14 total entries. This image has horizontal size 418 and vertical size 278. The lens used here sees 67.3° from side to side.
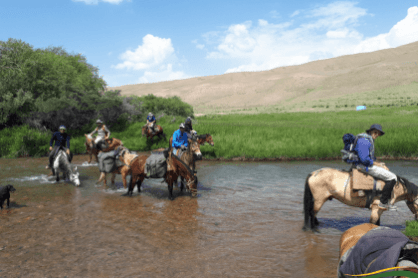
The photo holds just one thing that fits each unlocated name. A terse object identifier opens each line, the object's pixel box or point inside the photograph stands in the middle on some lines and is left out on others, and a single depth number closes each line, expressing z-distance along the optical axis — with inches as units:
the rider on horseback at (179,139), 422.6
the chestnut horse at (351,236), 142.0
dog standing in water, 356.5
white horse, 491.5
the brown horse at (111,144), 565.3
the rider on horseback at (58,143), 495.9
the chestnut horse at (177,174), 406.0
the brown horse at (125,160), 458.0
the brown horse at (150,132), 891.4
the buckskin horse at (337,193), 262.4
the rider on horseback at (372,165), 254.4
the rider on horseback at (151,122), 882.8
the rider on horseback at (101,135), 606.2
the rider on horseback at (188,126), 474.4
